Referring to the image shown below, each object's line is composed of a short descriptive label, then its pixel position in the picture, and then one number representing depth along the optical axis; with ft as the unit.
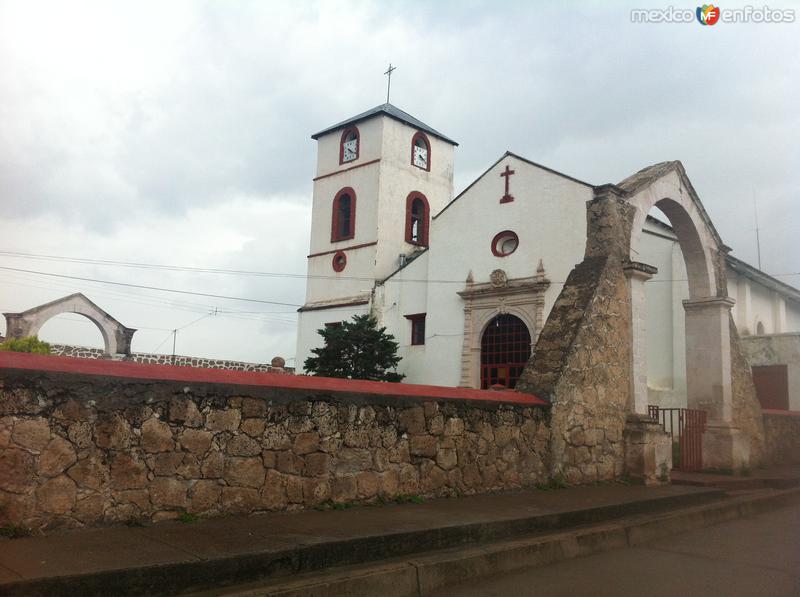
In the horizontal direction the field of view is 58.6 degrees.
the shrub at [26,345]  63.31
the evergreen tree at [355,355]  73.82
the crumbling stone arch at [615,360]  26.21
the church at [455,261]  67.87
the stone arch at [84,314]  70.08
